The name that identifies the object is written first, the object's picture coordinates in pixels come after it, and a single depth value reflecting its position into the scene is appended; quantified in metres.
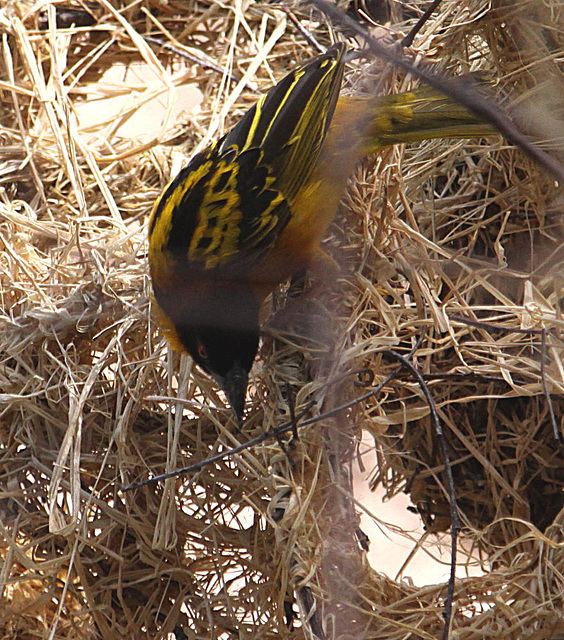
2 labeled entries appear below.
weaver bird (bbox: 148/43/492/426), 4.47
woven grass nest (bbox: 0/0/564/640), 4.45
